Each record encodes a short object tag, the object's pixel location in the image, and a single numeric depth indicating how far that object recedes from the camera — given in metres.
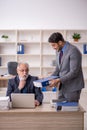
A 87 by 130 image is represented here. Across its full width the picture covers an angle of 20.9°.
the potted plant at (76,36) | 7.14
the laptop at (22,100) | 2.62
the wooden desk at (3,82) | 6.07
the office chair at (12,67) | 6.55
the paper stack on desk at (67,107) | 2.52
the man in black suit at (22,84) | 3.03
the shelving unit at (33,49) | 7.36
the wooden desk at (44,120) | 2.50
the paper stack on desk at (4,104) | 2.58
